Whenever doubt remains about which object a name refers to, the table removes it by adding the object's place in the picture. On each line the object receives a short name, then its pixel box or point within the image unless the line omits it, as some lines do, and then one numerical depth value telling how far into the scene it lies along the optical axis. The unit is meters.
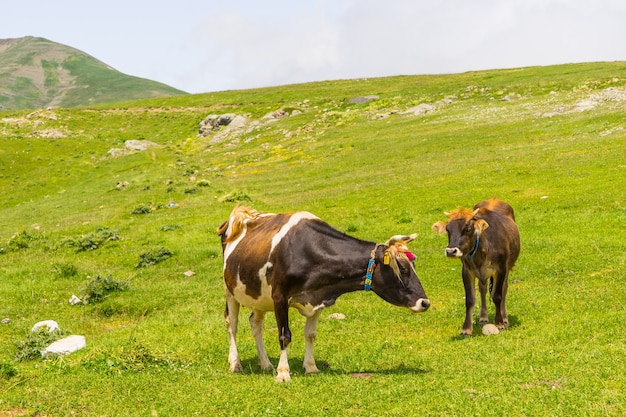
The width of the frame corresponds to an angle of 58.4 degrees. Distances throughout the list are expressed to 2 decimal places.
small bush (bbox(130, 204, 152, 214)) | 39.75
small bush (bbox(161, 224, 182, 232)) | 32.44
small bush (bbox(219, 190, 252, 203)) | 40.19
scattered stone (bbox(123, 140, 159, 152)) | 78.56
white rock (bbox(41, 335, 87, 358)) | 13.71
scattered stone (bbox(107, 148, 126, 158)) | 73.50
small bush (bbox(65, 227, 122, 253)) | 29.58
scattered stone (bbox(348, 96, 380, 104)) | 87.55
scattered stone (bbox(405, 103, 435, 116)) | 72.76
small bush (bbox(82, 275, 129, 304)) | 19.98
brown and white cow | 10.65
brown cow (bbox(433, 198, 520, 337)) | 13.26
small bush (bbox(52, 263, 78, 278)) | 23.86
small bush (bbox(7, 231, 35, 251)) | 31.27
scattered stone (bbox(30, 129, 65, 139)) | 84.62
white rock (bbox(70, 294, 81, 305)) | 20.11
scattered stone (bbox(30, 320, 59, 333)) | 15.47
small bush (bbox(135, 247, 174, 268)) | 25.48
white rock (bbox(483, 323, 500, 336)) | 13.26
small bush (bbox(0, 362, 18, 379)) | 11.95
